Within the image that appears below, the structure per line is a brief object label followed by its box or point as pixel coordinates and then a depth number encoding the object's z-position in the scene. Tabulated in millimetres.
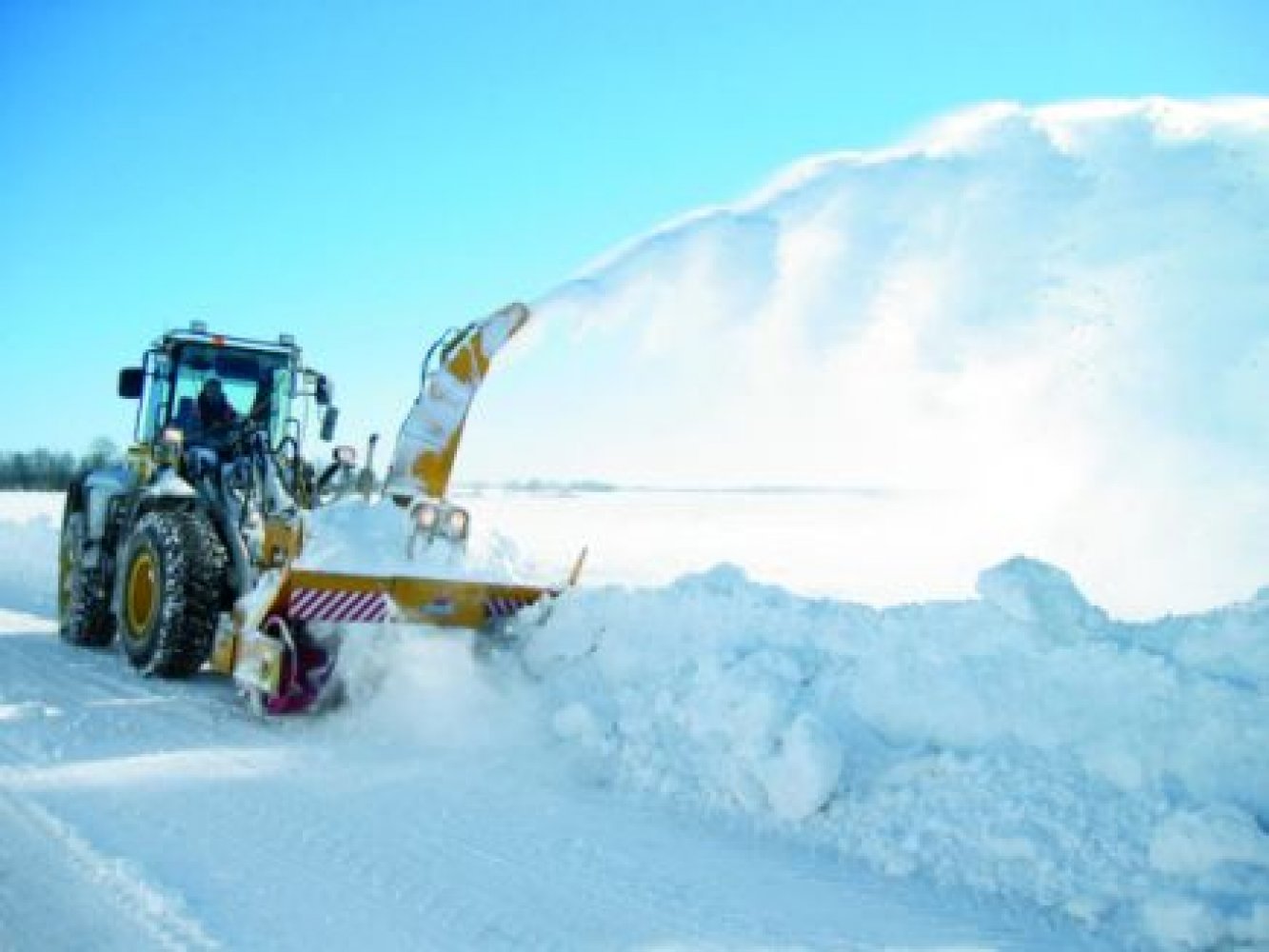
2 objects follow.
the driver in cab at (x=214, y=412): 8195
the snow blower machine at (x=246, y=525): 5906
